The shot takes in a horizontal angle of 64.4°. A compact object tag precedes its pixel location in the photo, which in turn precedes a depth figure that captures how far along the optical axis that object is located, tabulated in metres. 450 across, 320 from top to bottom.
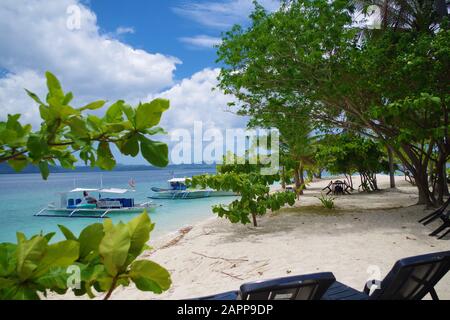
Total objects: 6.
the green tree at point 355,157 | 20.16
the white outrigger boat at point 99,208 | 24.53
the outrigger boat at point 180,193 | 37.59
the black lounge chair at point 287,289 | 2.37
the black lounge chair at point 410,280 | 2.88
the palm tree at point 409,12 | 11.98
